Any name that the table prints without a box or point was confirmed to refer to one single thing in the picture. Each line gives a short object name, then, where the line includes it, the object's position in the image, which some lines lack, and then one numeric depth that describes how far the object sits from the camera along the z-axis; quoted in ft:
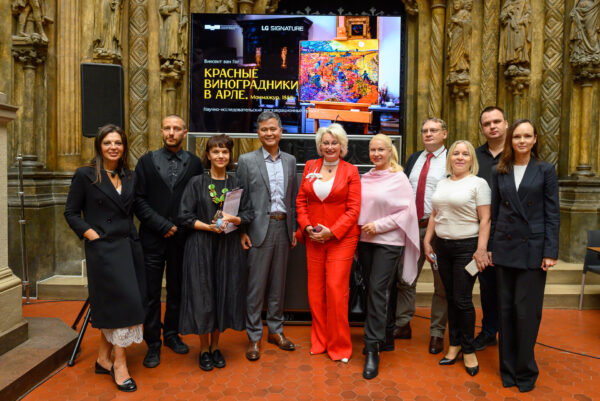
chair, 16.16
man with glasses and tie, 12.55
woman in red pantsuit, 11.53
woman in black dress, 10.99
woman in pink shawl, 11.32
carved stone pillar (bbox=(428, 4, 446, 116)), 22.29
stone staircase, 16.79
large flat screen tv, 18.94
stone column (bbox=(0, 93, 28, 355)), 11.07
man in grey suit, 12.19
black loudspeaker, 12.53
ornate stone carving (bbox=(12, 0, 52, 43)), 17.93
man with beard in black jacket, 11.39
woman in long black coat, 10.03
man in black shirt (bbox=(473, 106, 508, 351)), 12.13
